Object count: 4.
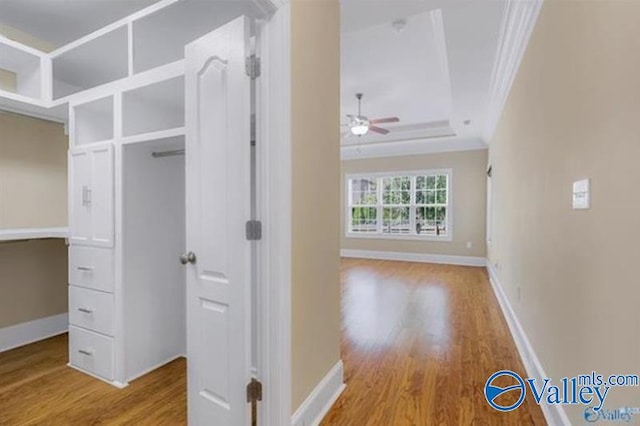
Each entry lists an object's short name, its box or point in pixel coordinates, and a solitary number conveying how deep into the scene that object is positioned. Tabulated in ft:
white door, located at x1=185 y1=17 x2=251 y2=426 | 4.71
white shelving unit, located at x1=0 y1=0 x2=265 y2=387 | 7.13
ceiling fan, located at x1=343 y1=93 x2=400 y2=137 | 13.79
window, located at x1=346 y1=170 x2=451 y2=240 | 23.17
